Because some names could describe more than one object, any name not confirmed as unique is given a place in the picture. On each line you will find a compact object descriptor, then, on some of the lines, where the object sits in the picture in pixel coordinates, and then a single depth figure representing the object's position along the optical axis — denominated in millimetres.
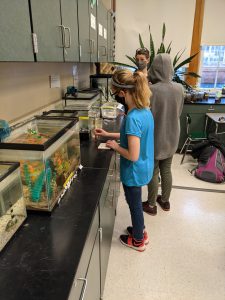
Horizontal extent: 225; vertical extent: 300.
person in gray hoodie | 1948
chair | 3467
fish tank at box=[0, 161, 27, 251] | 851
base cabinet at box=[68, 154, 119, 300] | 882
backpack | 3008
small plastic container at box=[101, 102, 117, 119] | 2742
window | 4176
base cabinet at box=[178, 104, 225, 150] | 3730
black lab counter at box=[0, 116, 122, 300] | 710
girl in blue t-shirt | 1404
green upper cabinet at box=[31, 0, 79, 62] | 1079
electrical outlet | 2094
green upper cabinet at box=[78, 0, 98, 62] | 1793
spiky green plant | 3691
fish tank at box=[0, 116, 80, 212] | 984
